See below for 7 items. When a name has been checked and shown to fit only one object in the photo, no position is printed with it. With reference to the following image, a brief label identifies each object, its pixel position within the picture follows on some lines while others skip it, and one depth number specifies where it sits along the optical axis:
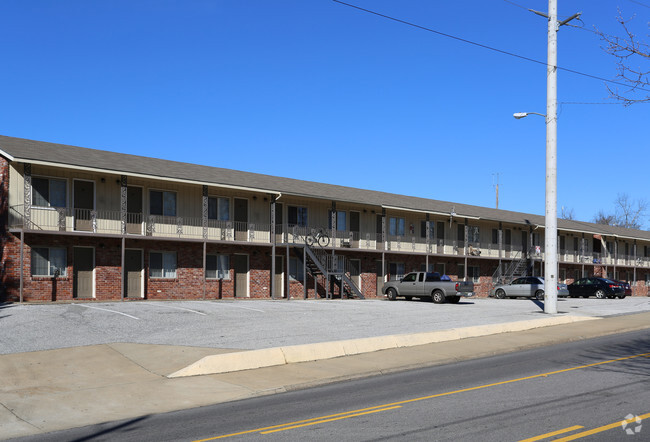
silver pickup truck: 31.59
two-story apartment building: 25.91
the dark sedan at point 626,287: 43.46
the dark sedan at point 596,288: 42.66
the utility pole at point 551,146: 25.22
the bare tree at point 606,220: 105.91
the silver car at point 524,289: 39.16
